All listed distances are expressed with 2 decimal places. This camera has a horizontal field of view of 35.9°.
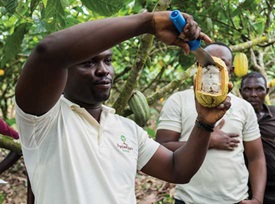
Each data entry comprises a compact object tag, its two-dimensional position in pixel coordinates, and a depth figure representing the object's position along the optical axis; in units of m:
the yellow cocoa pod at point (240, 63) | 3.54
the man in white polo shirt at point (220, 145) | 2.16
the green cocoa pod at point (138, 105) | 2.54
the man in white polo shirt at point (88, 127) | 1.04
